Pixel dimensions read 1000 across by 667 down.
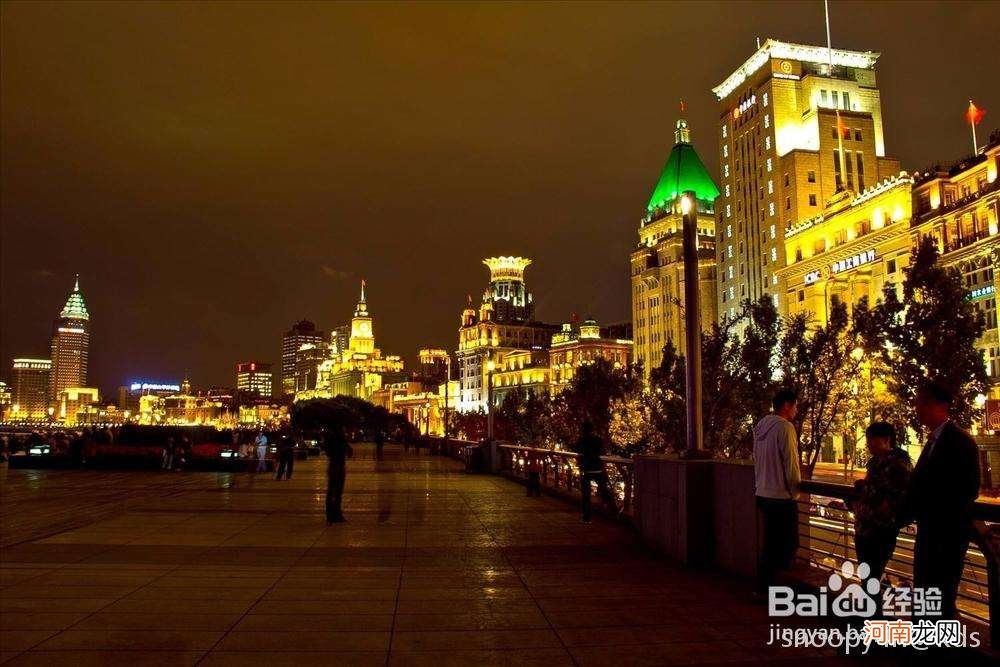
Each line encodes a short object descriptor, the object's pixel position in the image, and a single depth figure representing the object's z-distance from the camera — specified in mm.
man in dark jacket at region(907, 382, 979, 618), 5512
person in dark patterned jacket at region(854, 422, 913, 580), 6316
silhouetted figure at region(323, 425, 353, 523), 14250
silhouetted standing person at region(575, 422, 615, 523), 14680
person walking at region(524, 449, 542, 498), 20234
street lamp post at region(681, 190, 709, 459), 10898
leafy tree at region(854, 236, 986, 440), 34031
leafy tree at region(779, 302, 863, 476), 41375
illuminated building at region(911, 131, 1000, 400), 52906
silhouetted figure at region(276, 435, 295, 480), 27689
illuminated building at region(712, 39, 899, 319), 90375
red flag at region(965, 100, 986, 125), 62456
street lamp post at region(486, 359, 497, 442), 34400
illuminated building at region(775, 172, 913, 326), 67625
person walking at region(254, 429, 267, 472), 32094
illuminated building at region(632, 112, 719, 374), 118875
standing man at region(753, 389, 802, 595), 7832
